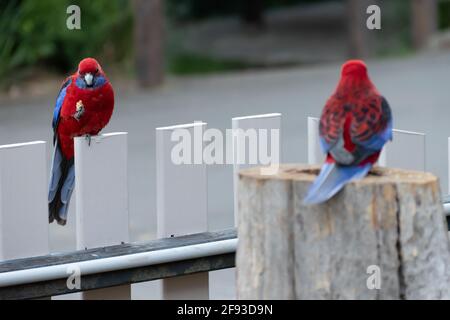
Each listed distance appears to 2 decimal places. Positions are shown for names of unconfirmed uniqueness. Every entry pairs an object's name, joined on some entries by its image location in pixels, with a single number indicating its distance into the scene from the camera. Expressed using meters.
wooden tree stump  4.58
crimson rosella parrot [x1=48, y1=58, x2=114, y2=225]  7.15
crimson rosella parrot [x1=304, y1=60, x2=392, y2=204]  4.80
